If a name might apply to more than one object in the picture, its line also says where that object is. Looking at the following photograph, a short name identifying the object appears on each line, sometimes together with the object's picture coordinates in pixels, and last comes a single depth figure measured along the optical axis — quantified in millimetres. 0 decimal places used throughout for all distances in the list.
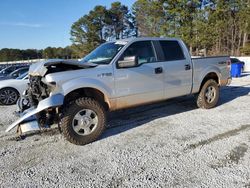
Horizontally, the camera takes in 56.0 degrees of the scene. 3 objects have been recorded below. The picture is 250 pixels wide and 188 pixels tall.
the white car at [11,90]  8617
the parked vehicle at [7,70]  16770
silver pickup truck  4094
